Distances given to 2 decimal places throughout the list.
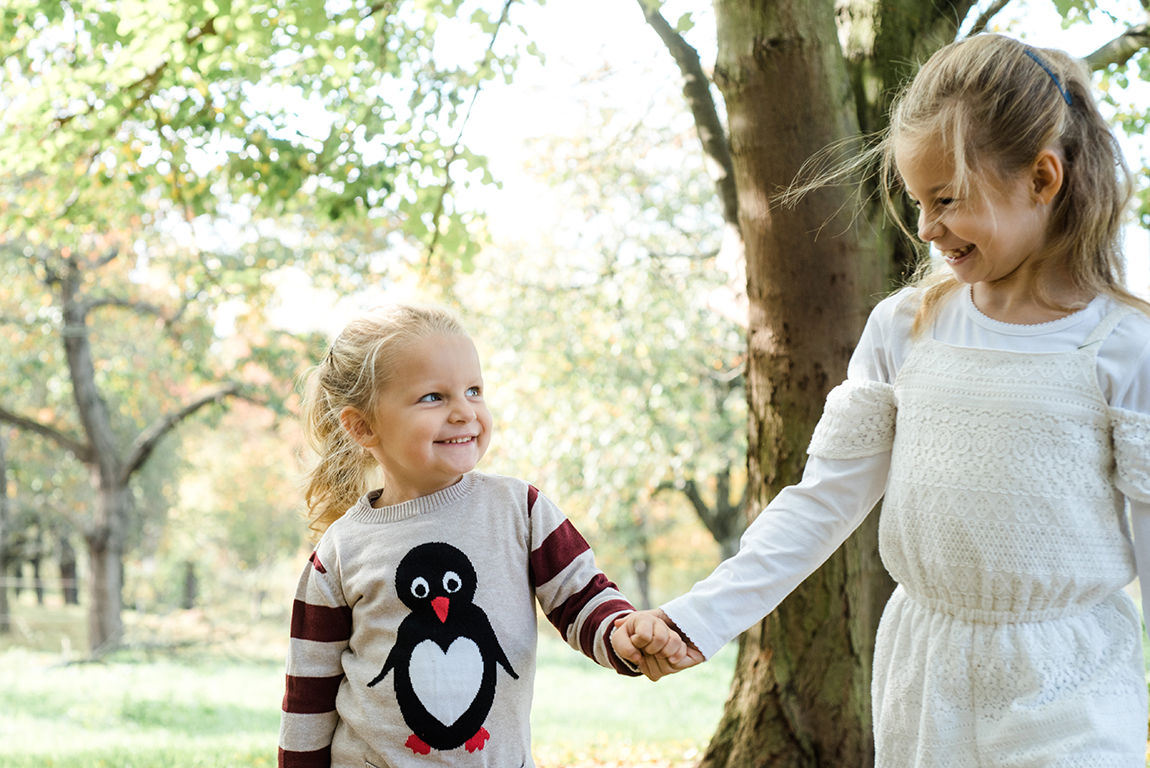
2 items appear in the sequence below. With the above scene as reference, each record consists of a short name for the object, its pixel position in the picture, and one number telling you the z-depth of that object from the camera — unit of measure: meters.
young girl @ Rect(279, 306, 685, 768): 1.97
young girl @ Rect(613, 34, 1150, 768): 1.63
